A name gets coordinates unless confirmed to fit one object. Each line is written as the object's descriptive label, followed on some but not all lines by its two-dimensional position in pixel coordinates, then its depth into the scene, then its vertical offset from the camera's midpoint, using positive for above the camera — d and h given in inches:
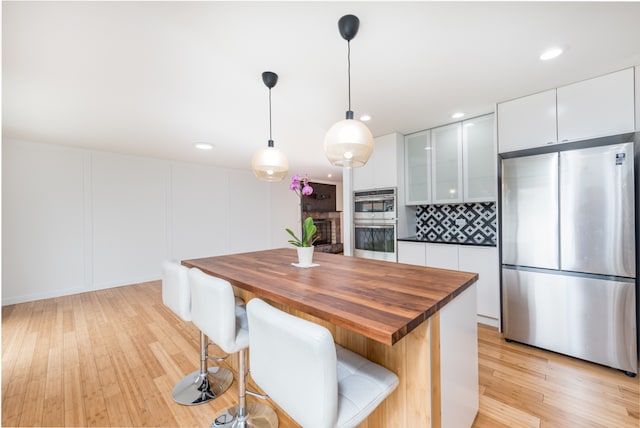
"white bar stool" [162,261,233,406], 71.2 -44.7
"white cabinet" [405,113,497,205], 120.0 +22.9
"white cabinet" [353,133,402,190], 143.3 +24.6
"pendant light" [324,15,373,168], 63.7 +18.7
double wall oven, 142.3 -6.2
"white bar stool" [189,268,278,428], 56.2 -25.0
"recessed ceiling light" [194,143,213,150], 159.6 +40.7
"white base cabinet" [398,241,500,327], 112.1 -23.2
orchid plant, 78.0 -3.1
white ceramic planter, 80.5 -12.2
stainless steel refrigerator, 82.0 -13.5
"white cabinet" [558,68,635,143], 84.4 +33.2
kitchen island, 44.9 -18.0
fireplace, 296.0 -1.5
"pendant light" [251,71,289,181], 91.0 +17.5
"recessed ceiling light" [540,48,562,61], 74.8 +43.6
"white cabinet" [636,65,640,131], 82.6 +33.2
